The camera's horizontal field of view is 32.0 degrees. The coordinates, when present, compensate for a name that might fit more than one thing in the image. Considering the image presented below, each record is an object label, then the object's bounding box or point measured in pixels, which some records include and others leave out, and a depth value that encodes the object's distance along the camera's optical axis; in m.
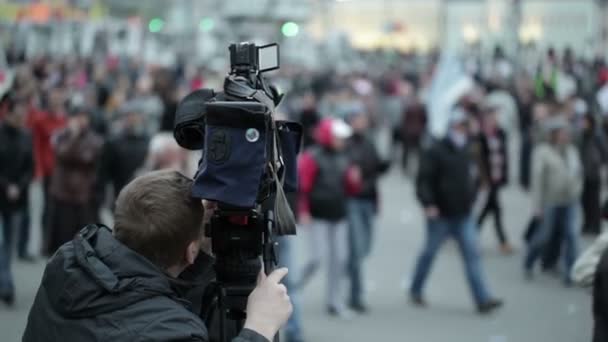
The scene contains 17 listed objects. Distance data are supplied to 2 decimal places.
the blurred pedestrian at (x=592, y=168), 12.40
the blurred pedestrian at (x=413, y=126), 19.17
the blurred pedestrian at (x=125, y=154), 10.20
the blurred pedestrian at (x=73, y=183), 9.72
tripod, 2.97
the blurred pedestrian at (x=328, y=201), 9.02
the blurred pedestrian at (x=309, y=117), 16.69
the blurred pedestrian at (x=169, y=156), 7.59
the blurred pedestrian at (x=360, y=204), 9.50
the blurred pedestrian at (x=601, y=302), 4.21
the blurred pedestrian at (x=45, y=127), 13.37
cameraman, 2.77
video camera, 2.88
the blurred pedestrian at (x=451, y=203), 9.53
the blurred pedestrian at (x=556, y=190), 10.42
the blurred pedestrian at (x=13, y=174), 9.52
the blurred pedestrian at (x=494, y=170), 12.46
